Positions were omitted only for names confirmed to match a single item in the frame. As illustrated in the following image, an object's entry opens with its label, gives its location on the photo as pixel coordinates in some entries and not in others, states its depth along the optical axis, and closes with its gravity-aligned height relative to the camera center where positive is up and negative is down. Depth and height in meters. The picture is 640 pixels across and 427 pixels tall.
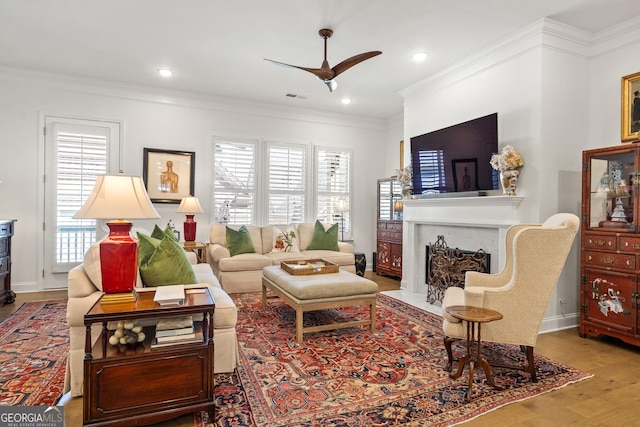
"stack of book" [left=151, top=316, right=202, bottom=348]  2.01 -0.70
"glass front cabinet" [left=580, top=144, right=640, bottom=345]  3.07 -0.26
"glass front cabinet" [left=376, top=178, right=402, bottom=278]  5.97 -0.28
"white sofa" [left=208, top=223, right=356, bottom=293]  5.07 -0.69
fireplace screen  4.20 -0.64
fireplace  3.84 -0.16
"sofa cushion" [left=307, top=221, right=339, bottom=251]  6.07 -0.46
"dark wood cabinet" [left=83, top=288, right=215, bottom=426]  1.82 -0.88
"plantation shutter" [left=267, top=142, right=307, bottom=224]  6.41 +0.52
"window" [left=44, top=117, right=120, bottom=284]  5.09 +0.43
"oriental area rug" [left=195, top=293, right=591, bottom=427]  2.08 -1.17
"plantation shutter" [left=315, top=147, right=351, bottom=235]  6.80 +0.56
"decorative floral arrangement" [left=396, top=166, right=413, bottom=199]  5.23 +0.48
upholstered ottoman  3.21 -0.76
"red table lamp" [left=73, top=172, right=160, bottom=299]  1.96 -0.03
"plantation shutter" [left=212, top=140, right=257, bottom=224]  6.03 +0.51
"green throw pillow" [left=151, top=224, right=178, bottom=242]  3.46 -0.23
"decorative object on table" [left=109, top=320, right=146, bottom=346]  2.00 -0.71
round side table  2.30 -0.78
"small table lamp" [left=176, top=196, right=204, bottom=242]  5.25 -0.01
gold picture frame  3.41 +1.04
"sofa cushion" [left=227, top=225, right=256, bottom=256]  5.41 -0.47
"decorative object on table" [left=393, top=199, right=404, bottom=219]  6.02 +0.06
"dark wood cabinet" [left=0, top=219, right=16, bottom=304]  4.22 -0.64
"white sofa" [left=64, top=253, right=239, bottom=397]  2.25 -0.80
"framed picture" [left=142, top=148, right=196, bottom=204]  5.58 +0.58
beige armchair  2.50 -0.56
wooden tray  3.78 -0.61
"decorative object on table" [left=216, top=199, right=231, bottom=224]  6.04 -0.03
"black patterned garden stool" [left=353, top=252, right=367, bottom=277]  6.17 -0.89
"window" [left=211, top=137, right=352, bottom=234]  6.09 +0.53
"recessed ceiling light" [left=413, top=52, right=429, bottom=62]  4.21 +1.87
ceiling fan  3.31 +1.40
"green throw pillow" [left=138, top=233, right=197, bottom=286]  2.58 -0.40
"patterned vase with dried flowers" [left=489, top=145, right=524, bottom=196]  3.65 +0.49
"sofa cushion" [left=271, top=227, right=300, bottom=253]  5.87 -0.48
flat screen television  3.93 +0.68
